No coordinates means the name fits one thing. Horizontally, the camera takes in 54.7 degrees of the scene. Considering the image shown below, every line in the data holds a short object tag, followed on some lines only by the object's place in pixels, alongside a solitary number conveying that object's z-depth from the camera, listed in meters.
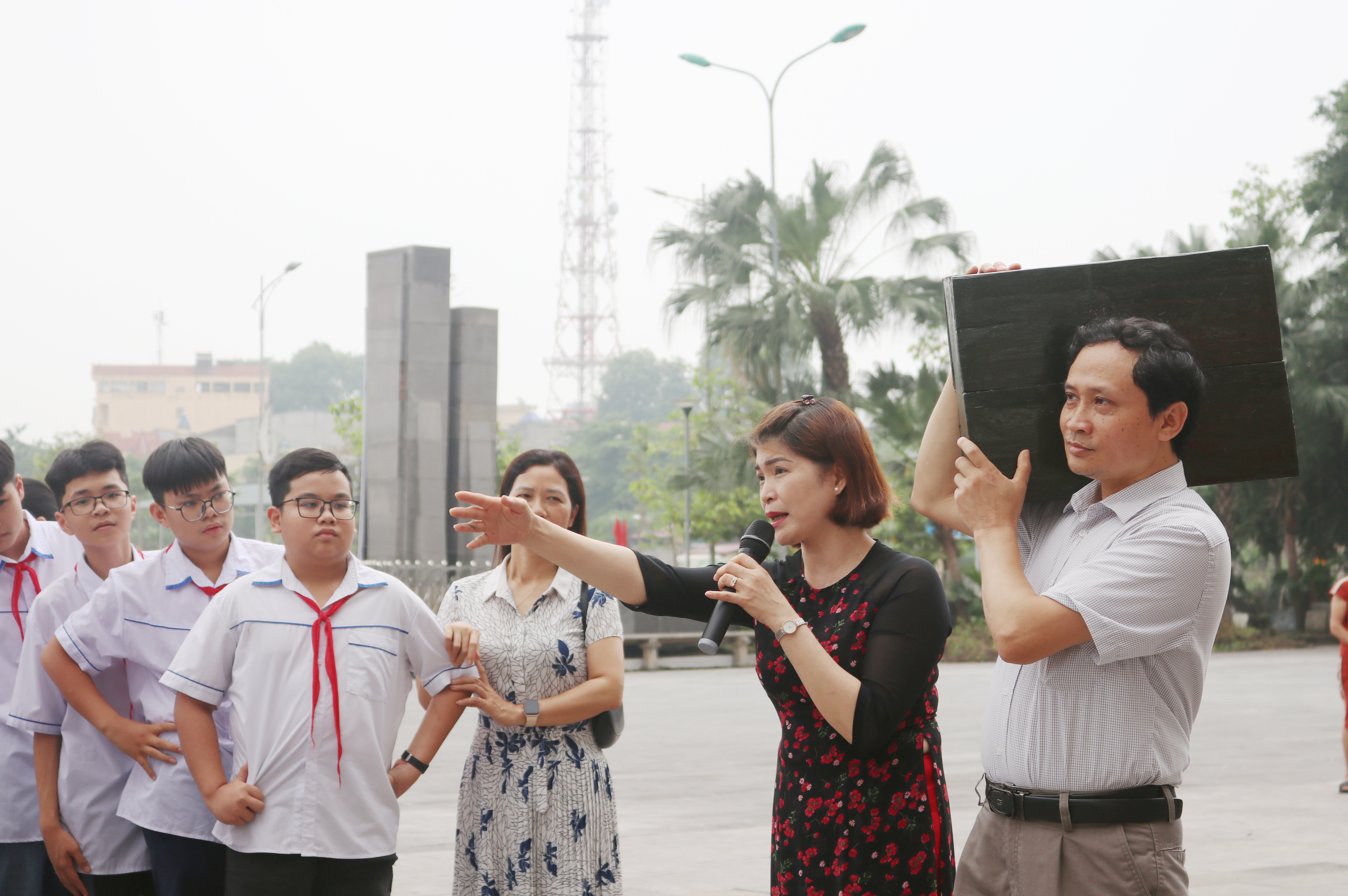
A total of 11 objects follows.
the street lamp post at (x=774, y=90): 20.73
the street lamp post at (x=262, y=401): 37.25
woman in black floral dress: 2.54
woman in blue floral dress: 3.55
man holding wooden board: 2.35
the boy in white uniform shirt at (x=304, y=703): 2.97
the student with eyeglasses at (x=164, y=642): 3.18
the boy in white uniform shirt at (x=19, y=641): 3.53
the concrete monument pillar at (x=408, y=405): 17.84
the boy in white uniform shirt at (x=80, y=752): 3.35
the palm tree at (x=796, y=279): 20.83
